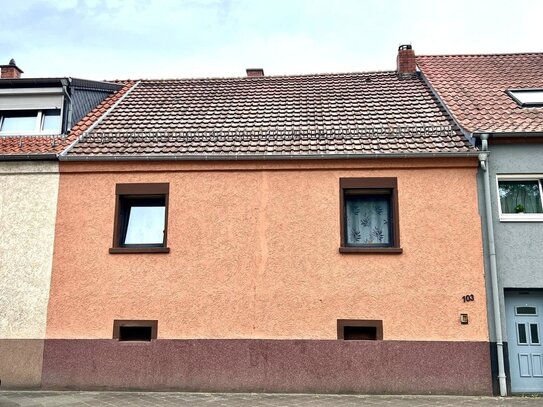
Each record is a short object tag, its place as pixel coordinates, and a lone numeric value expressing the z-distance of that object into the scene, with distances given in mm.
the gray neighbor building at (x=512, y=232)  9375
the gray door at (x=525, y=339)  9352
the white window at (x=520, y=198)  9844
